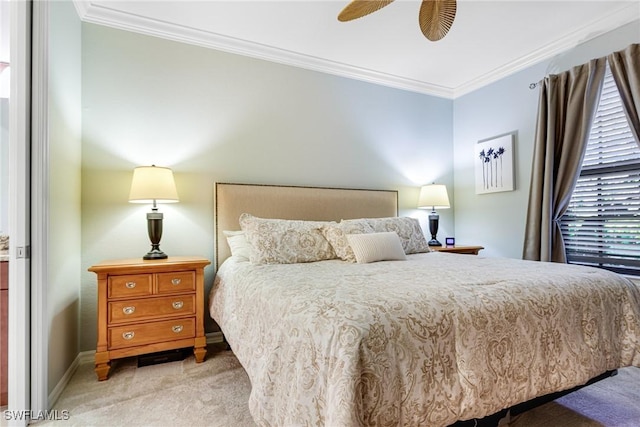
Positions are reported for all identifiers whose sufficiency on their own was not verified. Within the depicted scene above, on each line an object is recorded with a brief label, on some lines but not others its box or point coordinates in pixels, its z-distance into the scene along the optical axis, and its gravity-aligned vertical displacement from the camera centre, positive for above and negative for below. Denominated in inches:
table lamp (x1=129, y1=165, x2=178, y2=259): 92.8 +6.9
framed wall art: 138.7 +22.8
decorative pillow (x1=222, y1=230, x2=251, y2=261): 101.5 -10.0
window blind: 103.9 +5.0
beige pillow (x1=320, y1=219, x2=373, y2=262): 98.9 -6.3
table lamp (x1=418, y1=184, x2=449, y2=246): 145.0 +6.1
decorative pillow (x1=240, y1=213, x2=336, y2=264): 92.4 -8.5
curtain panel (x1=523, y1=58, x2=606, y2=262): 110.7 +24.0
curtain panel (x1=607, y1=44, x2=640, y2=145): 96.8 +42.1
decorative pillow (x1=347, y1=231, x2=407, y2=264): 94.0 -10.4
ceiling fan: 77.5 +51.5
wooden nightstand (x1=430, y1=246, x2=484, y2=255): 135.7 -16.0
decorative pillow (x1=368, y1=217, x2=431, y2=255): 114.1 -6.6
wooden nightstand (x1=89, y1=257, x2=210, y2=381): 82.7 -26.0
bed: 41.1 -19.9
